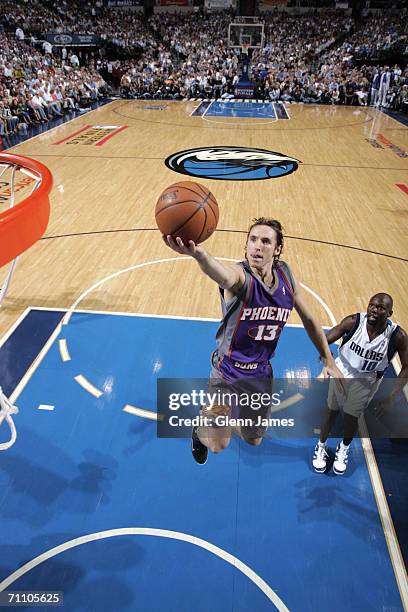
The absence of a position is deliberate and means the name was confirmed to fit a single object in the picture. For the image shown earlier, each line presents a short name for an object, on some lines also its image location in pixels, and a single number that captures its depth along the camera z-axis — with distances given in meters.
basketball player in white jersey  3.02
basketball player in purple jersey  2.44
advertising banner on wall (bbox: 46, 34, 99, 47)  24.25
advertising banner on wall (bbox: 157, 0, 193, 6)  33.38
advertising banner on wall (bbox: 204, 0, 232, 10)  32.16
